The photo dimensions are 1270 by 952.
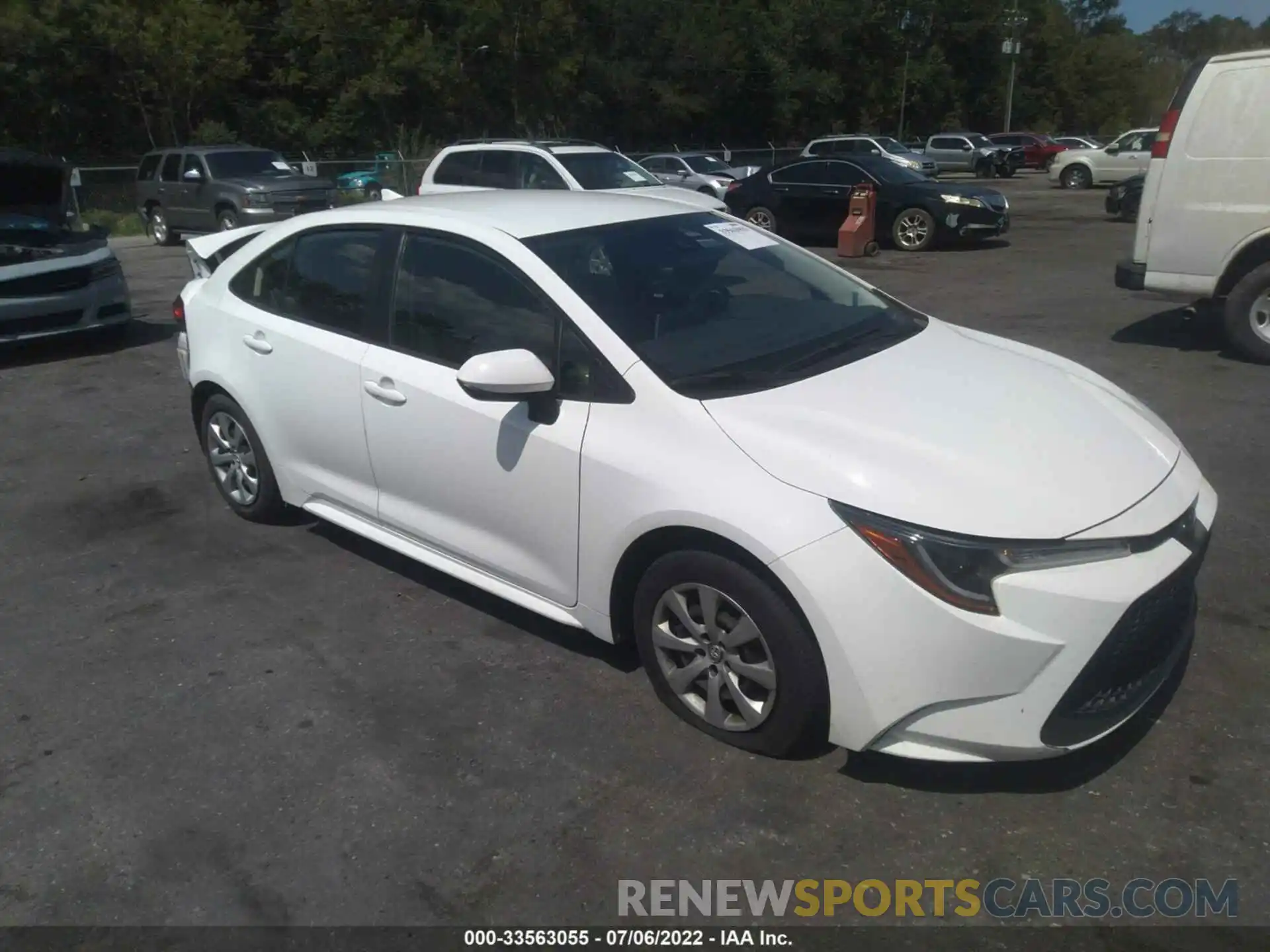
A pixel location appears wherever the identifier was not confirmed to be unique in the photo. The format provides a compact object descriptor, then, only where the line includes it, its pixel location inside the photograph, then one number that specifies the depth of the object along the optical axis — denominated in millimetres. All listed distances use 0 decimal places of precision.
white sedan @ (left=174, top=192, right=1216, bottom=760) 2943
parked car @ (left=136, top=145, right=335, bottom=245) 17984
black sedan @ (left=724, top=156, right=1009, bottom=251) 16000
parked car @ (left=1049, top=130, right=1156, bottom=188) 29531
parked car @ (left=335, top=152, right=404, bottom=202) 28062
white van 7629
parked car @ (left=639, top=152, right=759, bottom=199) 25062
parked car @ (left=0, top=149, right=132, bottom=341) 9141
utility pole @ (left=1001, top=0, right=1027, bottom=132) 57312
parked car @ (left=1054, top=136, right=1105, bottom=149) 41450
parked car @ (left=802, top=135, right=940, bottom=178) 33594
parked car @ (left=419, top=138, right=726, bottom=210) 14773
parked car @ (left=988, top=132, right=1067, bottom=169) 42812
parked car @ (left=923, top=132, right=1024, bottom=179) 39250
